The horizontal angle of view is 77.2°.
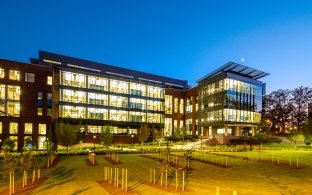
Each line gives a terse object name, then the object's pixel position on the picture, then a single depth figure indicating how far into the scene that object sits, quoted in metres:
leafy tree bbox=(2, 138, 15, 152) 35.41
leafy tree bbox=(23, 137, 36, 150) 39.68
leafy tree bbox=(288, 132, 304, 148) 41.60
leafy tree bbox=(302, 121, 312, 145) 41.32
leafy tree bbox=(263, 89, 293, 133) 66.53
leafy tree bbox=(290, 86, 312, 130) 65.20
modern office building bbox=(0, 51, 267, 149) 46.04
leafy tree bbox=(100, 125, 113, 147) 35.29
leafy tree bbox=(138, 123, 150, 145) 39.09
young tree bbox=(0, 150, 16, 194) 11.81
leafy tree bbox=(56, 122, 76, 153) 32.68
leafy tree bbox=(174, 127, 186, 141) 52.29
